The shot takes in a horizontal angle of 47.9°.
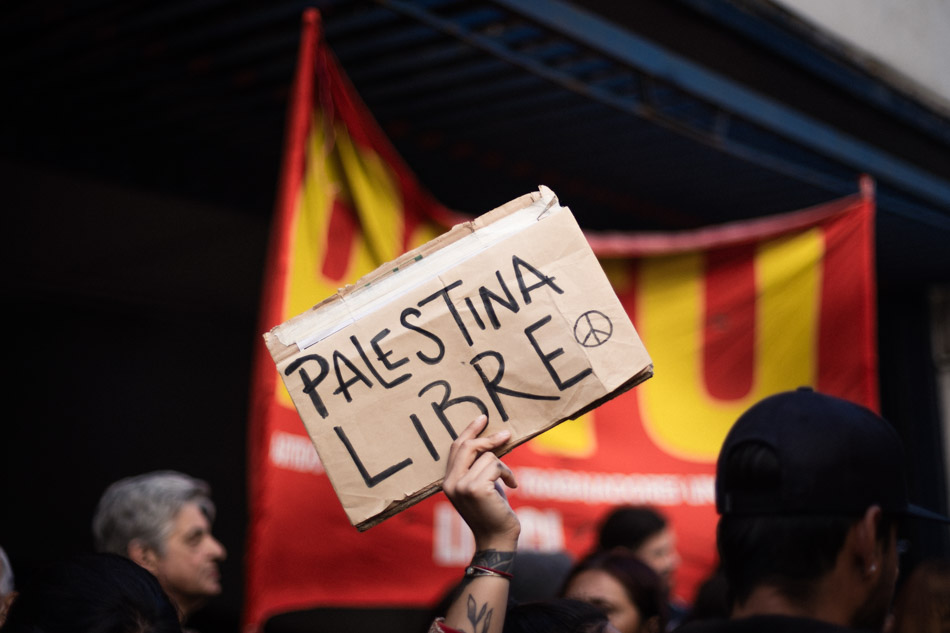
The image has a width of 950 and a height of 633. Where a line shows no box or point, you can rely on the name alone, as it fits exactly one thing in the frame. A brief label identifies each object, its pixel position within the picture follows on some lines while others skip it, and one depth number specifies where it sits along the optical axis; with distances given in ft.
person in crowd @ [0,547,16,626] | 8.23
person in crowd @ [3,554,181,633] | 6.05
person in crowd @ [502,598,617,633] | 6.75
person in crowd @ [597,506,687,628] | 13.42
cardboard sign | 6.24
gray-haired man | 10.26
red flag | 10.49
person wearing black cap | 5.14
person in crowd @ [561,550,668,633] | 9.84
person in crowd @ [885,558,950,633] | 7.99
